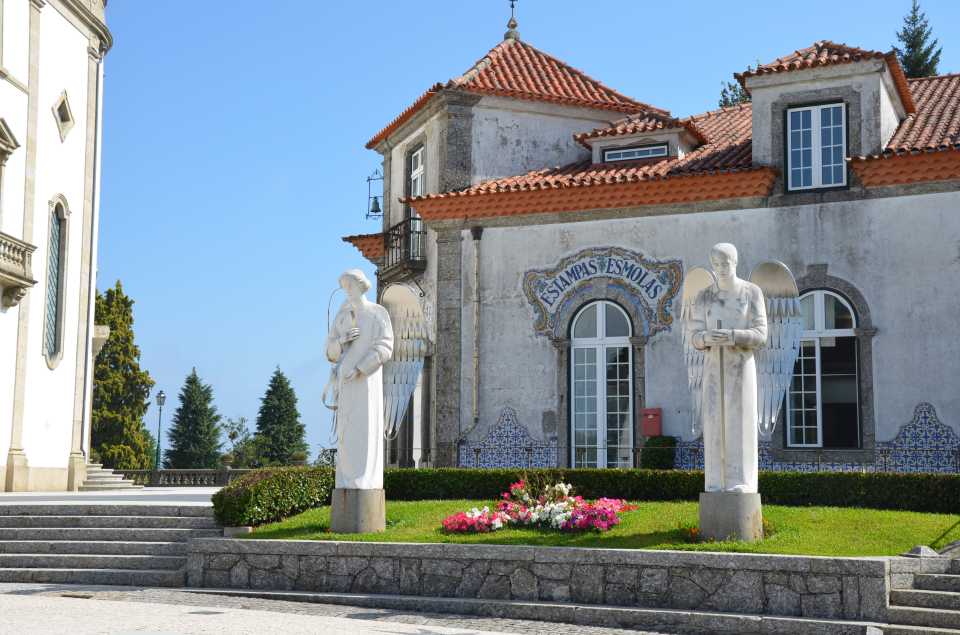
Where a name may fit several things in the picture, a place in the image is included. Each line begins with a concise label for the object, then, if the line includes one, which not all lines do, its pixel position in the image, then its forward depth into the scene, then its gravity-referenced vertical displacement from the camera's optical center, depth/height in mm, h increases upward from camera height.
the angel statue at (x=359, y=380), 14625 +644
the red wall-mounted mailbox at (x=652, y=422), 22156 +195
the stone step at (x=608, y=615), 10867 -1869
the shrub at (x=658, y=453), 21672 -394
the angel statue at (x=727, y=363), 12930 +800
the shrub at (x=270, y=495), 15094 -905
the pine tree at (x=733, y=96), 42719 +12613
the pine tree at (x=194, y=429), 63969 -70
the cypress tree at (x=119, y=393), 49188 +1514
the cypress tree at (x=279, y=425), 63531 +222
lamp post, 46016 +1149
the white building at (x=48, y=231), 25188 +4595
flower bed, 13875 -1025
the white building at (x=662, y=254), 20812 +3501
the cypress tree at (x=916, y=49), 42406 +14317
